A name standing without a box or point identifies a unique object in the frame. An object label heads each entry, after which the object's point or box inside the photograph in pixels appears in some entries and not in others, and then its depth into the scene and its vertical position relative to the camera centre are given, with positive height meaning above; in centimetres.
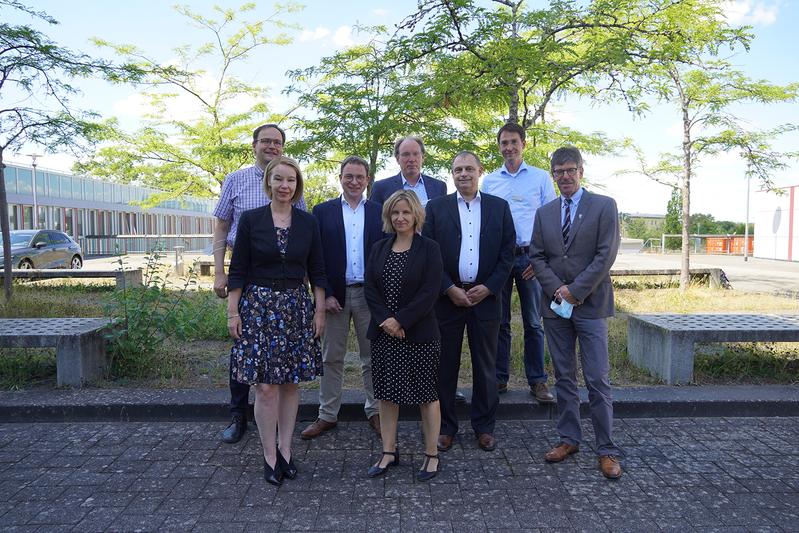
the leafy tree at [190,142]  1789 +282
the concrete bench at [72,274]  1252 -84
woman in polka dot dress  394 -53
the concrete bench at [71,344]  544 -100
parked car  1997 -49
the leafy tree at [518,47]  794 +260
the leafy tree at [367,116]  1031 +216
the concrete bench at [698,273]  1357 -82
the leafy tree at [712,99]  1058 +304
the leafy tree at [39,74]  989 +282
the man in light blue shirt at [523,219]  501 +15
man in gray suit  412 -35
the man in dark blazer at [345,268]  460 -24
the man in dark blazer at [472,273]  441 -27
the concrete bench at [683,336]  560 -93
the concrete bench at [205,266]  1755 -90
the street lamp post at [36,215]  3488 +119
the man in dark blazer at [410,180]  487 +48
